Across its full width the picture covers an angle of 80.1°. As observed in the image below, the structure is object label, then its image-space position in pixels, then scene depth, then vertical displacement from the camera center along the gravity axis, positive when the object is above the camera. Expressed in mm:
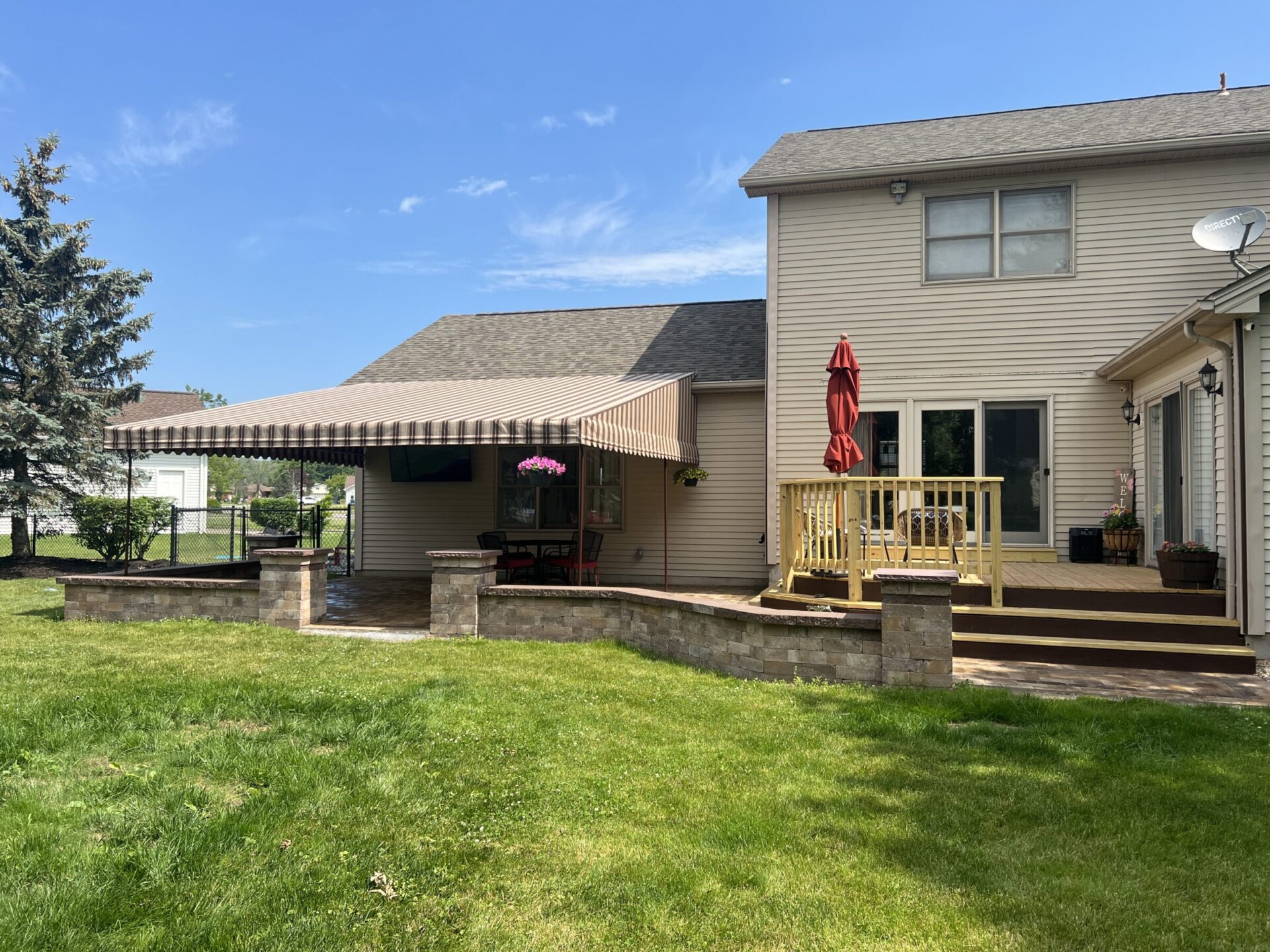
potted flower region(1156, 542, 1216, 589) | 7352 -586
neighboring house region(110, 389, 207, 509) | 32969 +1680
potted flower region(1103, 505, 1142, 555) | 9570 -324
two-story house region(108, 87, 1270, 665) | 8984 +1906
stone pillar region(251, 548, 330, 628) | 8562 -949
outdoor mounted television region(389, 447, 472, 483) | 13930 +746
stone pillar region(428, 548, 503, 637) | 8141 -914
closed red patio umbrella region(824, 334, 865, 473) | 8750 +1267
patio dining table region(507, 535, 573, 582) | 11338 -678
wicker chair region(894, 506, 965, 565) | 7695 -253
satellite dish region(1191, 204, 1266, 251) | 8430 +3152
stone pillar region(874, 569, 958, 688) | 5809 -958
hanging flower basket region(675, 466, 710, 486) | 12445 +491
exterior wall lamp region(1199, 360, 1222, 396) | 7355 +1242
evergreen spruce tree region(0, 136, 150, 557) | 16625 +3792
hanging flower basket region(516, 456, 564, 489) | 9625 +501
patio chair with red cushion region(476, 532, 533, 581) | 10906 -770
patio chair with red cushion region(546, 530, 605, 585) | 11109 -823
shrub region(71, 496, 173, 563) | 15359 -452
